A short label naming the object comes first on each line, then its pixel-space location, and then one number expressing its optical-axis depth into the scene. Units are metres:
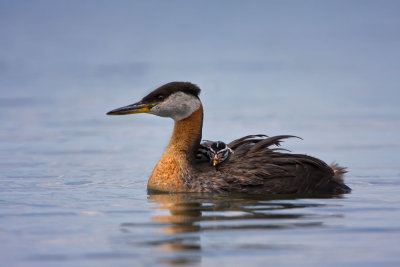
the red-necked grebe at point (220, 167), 11.67
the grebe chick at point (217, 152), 11.84
